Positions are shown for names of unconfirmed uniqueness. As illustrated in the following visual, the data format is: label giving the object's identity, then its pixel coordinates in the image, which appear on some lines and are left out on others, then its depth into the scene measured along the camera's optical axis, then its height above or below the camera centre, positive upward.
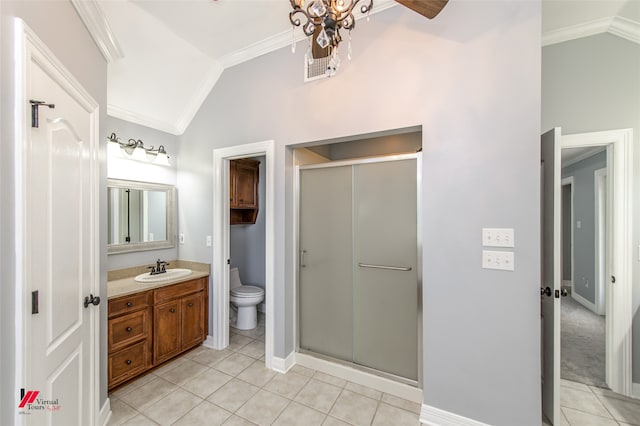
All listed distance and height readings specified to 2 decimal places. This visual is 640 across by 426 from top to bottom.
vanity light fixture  2.50 +0.65
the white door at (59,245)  1.03 -0.16
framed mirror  2.58 -0.03
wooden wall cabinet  3.40 +0.31
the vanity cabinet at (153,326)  2.10 -1.07
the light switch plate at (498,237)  1.61 -0.16
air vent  2.21 +1.26
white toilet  3.25 -1.16
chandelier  1.08 +0.86
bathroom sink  2.50 -0.66
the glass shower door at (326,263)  2.38 -0.49
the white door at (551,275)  1.60 -0.41
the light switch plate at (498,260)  1.61 -0.31
